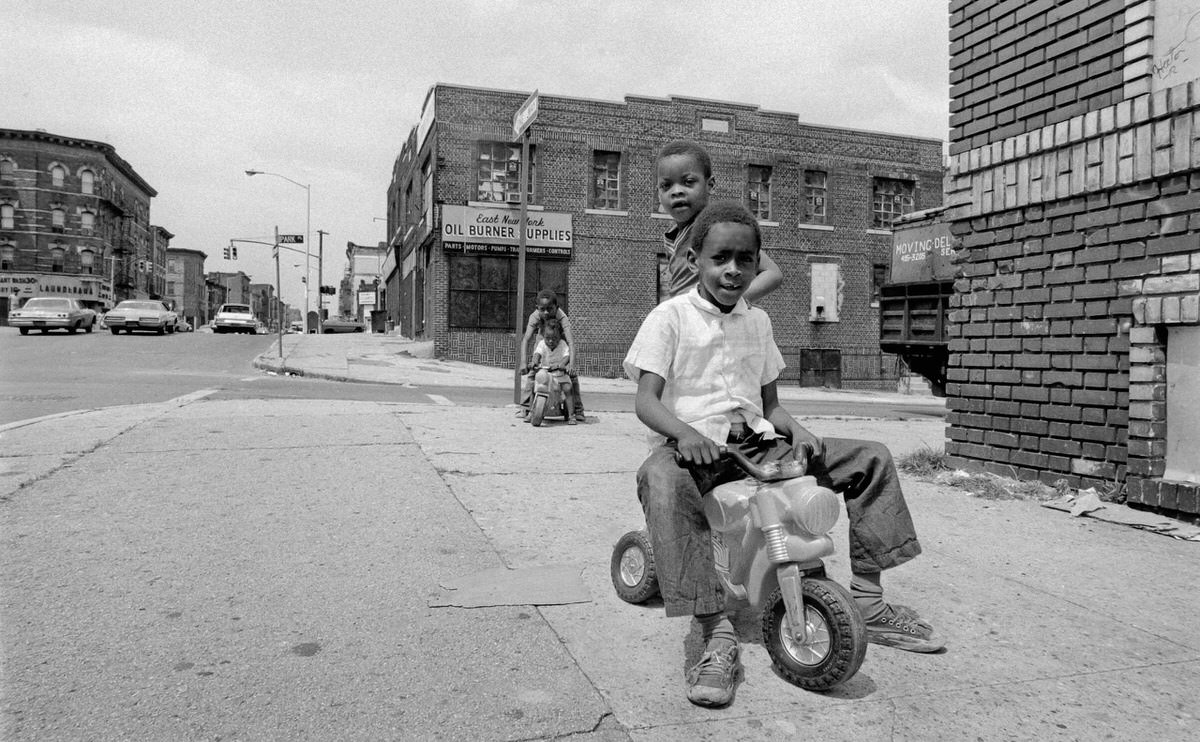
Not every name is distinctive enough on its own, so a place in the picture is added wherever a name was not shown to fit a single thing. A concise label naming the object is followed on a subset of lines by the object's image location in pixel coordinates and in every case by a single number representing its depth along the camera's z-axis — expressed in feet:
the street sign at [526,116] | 33.51
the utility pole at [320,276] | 171.04
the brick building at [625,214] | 80.07
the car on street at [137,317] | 101.19
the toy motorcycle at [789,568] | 7.68
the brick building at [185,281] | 366.84
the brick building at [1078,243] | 16.08
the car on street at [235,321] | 119.14
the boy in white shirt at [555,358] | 30.55
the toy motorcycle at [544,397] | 29.48
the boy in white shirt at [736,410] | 8.93
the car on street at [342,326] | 182.19
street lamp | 143.15
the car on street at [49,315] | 93.30
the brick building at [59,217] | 208.44
